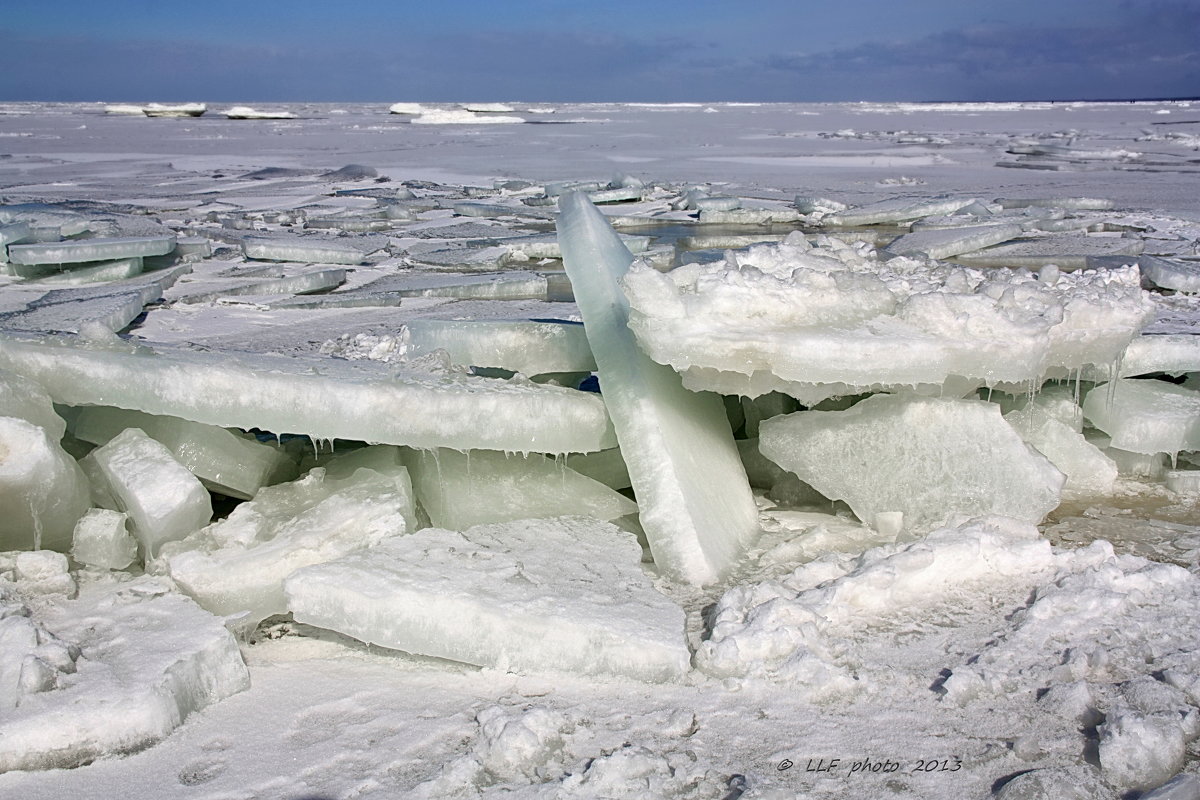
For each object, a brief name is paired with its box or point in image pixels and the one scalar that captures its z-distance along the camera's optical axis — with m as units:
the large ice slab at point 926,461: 2.24
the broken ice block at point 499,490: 2.15
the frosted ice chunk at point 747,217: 7.80
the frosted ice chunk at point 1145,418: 2.54
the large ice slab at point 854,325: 1.98
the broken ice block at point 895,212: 7.62
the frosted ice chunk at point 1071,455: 2.55
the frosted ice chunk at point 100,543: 1.95
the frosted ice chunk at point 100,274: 5.44
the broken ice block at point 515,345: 2.64
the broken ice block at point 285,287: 4.98
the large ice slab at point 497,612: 1.64
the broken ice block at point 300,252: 6.00
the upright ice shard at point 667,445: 2.00
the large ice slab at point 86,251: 5.27
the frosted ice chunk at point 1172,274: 4.73
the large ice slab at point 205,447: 2.16
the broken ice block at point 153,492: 1.92
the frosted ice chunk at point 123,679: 1.39
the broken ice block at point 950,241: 5.97
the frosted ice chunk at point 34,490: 1.89
